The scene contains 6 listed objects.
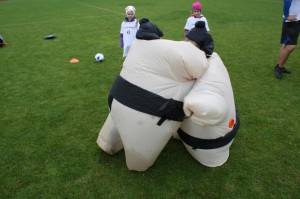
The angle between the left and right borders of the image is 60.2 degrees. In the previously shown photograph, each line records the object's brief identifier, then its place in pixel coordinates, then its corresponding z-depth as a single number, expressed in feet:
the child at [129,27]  15.98
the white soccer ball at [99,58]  20.53
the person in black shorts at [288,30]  15.37
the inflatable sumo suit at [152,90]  7.75
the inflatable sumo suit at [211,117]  7.03
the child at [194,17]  16.71
